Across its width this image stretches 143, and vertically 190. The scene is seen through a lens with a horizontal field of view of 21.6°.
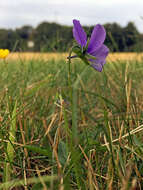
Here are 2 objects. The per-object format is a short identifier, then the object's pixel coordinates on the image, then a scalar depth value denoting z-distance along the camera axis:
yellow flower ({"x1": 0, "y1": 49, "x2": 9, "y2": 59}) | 0.35
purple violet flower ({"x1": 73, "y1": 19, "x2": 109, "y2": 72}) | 0.16
